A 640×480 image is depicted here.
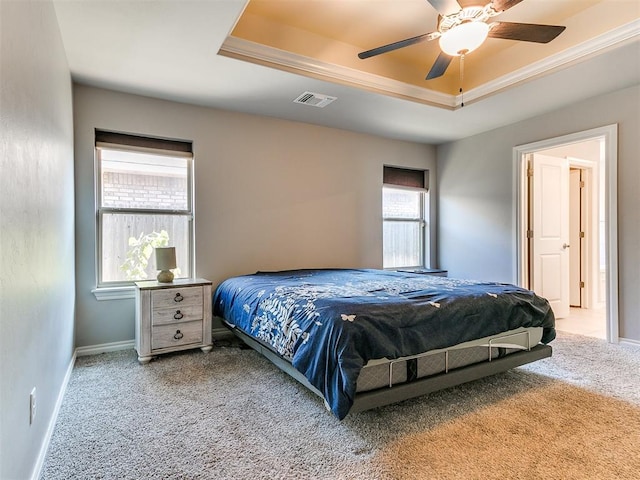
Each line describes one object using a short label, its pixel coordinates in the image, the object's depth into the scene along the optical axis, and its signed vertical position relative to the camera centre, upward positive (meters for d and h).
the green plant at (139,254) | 3.37 -0.15
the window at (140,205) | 3.28 +0.33
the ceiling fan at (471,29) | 2.01 +1.28
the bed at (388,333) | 1.79 -0.57
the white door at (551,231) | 4.34 +0.07
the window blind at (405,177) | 4.98 +0.88
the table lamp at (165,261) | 3.10 -0.21
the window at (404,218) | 5.00 +0.28
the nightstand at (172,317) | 2.89 -0.68
